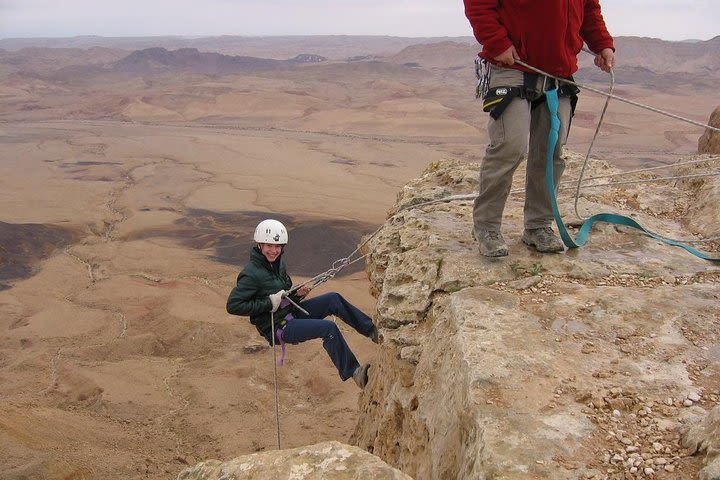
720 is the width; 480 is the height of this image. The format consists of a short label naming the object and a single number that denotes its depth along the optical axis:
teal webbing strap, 3.71
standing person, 3.44
